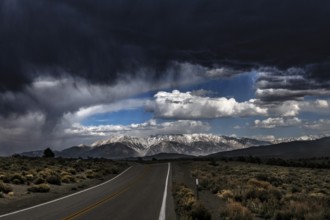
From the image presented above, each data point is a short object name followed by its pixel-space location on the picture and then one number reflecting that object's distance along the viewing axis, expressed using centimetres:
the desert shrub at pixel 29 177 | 3651
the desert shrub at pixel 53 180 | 3555
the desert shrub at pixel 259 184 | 2701
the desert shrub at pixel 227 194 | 2302
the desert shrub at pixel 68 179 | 3915
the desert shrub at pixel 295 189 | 2831
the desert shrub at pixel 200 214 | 1588
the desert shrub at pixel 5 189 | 2734
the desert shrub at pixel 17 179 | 3399
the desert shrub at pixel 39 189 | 2942
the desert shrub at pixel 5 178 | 3441
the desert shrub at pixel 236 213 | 1499
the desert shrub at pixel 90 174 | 4685
